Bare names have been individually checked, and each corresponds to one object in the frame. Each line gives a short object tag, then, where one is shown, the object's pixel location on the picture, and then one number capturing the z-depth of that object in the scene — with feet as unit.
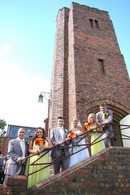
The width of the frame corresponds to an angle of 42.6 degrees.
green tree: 63.12
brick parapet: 10.59
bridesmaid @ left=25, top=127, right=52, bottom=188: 11.57
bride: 13.73
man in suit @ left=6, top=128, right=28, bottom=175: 11.41
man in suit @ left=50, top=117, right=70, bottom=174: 13.57
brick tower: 25.53
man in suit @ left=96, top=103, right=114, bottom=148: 15.69
